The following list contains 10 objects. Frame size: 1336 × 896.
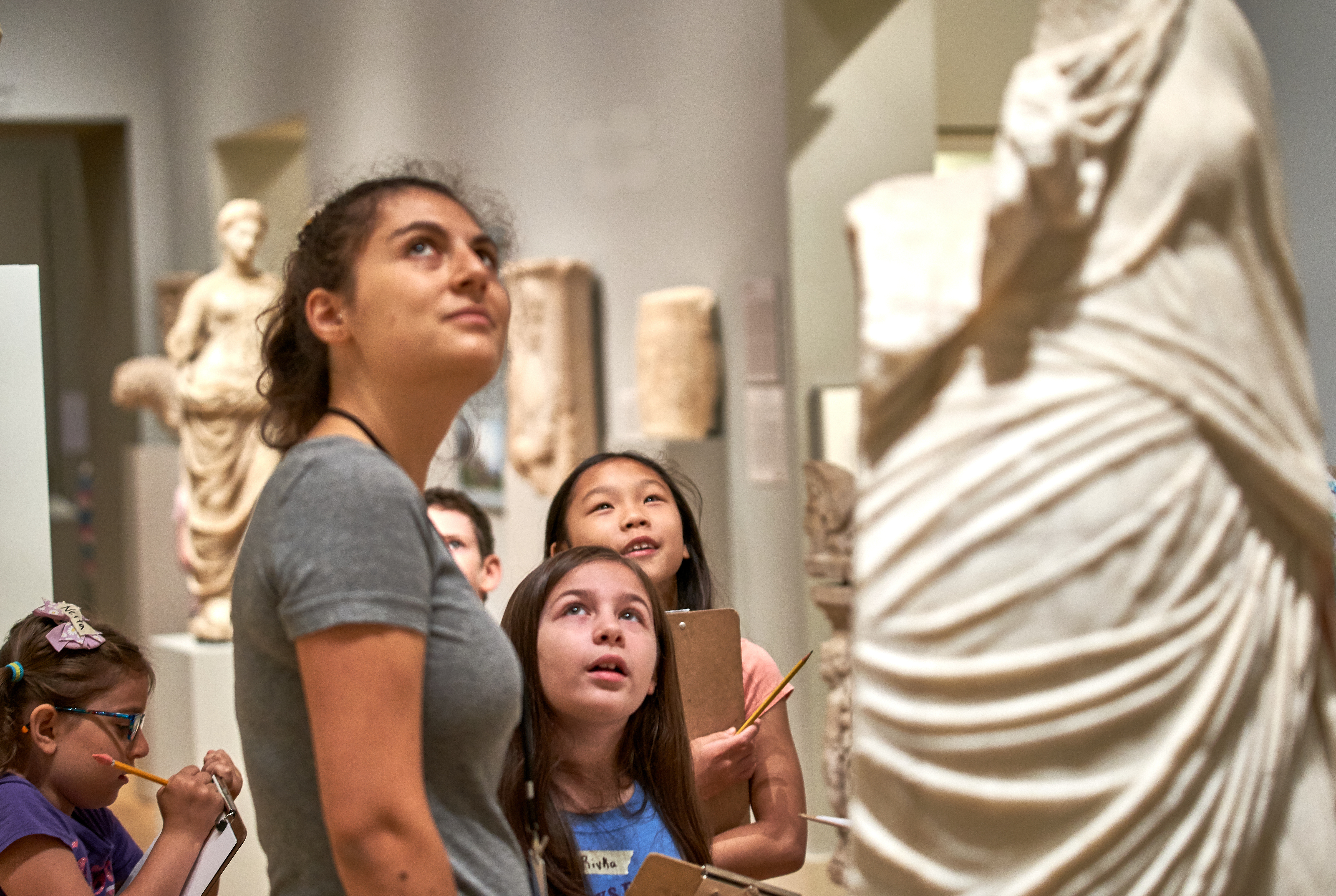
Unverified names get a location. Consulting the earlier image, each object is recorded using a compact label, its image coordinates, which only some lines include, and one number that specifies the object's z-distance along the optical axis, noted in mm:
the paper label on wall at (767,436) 6332
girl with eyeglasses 2322
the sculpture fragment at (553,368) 7254
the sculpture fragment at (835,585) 5449
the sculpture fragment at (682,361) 6543
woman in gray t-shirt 1504
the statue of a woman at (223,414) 7973
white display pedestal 7488
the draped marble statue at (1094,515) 1574
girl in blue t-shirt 2156
